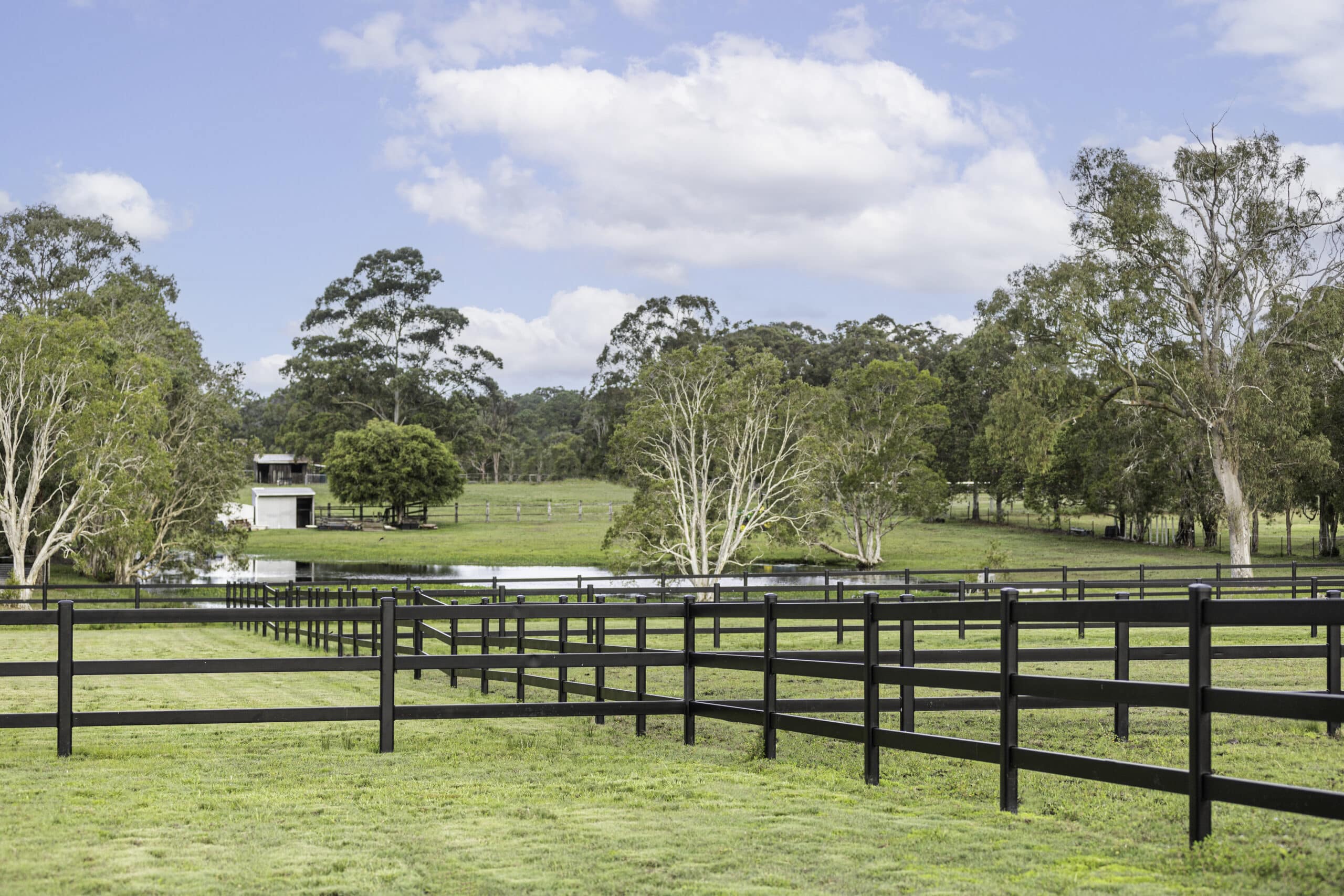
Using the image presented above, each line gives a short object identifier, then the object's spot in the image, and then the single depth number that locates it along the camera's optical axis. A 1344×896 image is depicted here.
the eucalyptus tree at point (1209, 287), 43.16
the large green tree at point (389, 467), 80.00
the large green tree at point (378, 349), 93.88
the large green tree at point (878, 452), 51.09
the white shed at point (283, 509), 82.62
